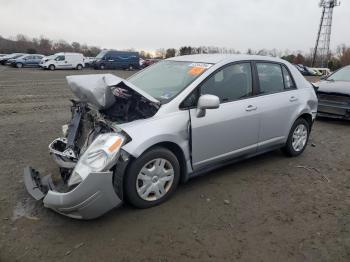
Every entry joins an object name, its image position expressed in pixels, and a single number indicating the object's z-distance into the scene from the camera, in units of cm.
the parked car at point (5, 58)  4116
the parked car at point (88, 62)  4136
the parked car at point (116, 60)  3834
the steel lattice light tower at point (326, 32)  5747
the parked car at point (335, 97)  841
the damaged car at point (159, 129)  340
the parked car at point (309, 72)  4345
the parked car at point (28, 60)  3788
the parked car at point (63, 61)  3541
